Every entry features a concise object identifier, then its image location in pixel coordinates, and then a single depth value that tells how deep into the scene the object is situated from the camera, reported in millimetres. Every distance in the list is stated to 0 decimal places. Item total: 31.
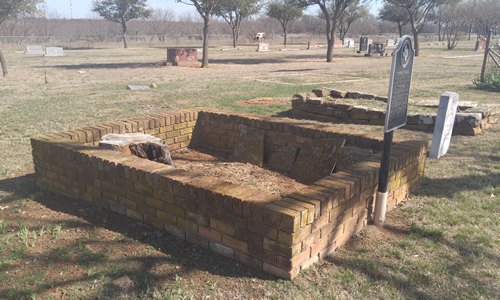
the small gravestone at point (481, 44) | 41500
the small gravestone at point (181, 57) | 24109
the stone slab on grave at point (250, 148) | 5504
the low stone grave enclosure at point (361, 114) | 7312
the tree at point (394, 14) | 45594
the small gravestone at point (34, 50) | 34750
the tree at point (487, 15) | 54875
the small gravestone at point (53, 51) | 31897
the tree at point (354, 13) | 50059
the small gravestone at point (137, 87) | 13494
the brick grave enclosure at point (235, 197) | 2891
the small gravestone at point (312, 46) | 45519
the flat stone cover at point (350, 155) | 4482
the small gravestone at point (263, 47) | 40238
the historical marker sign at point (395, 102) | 3230
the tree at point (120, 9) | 54966
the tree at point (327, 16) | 26641
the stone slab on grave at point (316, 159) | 4711
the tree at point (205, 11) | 22755
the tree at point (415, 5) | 31567
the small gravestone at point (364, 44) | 37969
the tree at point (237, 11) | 44312
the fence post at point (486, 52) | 13188
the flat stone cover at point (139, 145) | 4508
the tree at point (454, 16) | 52528
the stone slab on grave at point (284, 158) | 5234
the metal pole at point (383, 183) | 3430
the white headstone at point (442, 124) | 5775
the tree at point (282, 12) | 56469
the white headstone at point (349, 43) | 49362
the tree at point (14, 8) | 17828
